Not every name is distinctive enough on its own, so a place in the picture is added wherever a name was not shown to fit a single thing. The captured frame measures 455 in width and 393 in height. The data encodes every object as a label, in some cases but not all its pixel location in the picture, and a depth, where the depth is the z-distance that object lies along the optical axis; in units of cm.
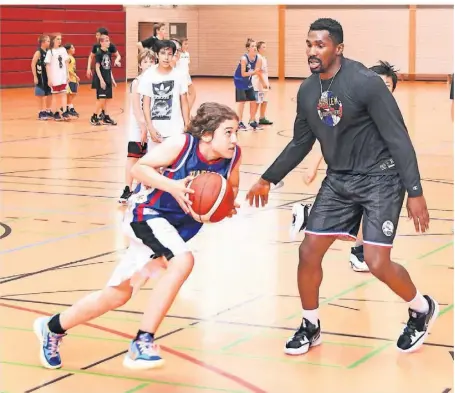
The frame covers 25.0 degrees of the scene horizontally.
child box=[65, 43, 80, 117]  1930
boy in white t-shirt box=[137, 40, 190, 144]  934
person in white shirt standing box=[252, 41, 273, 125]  1723
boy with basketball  467
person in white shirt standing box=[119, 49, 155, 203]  955
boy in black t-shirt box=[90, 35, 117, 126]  1766
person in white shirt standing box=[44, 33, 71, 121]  1873
